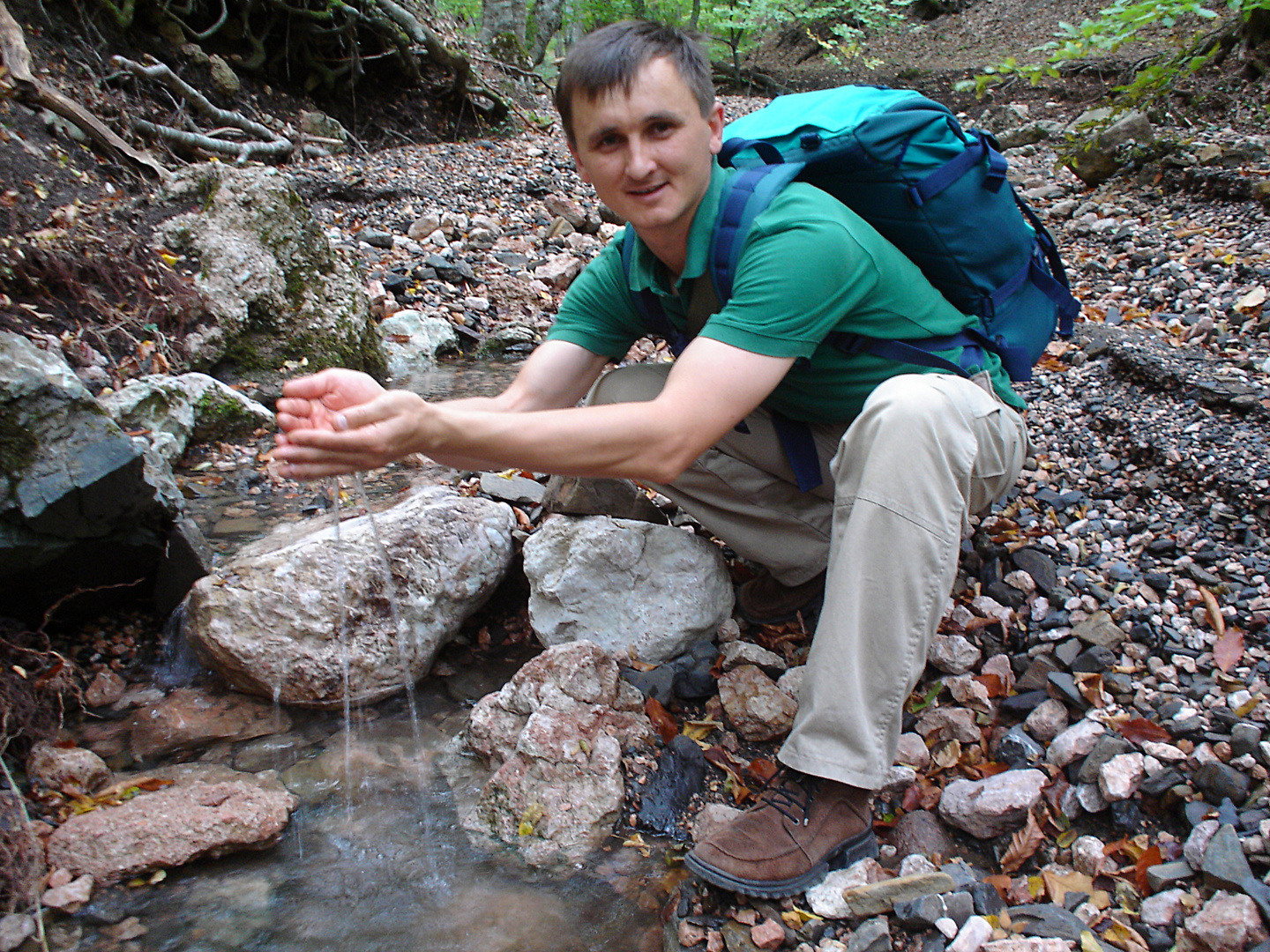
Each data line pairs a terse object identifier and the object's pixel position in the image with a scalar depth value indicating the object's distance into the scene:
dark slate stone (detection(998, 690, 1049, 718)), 2.70
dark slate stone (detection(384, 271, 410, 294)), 6.57
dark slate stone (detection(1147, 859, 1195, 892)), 2.05
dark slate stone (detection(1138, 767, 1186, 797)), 2.27
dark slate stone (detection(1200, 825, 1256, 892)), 1.95
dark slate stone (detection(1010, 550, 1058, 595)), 3.09
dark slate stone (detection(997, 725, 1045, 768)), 2.52
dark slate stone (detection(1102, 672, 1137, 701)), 2.63
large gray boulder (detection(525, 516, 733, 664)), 3.07
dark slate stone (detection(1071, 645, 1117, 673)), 2.72
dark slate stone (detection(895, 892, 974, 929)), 2.02
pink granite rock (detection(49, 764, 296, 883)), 2.28
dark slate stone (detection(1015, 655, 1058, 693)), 2.76
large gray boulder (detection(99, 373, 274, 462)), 4.12
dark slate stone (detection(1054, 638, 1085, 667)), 2.77
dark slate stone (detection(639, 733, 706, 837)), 2.50
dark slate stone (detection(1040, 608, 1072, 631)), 2.92
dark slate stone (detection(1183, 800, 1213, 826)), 2.18
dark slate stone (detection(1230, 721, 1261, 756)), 2.28
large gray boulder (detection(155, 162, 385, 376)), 5.05
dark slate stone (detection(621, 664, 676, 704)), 2.88
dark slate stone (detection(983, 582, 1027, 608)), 3.08
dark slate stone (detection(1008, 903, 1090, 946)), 1.96
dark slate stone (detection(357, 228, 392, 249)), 7.38
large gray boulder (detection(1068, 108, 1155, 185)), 6.86
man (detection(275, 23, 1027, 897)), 2.01
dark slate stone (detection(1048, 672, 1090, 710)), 2.62
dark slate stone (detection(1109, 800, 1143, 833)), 2.24
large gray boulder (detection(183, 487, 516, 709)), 2.94
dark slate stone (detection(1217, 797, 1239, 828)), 2.13
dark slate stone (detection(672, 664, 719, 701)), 2.93
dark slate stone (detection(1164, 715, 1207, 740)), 2.41
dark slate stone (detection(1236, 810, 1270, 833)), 2.09
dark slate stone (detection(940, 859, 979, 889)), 2.12
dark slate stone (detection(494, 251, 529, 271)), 7.29
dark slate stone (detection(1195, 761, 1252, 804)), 2.20
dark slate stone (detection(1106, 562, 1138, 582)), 3.04
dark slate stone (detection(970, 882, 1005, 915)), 2.06
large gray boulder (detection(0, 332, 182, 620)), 2.74
